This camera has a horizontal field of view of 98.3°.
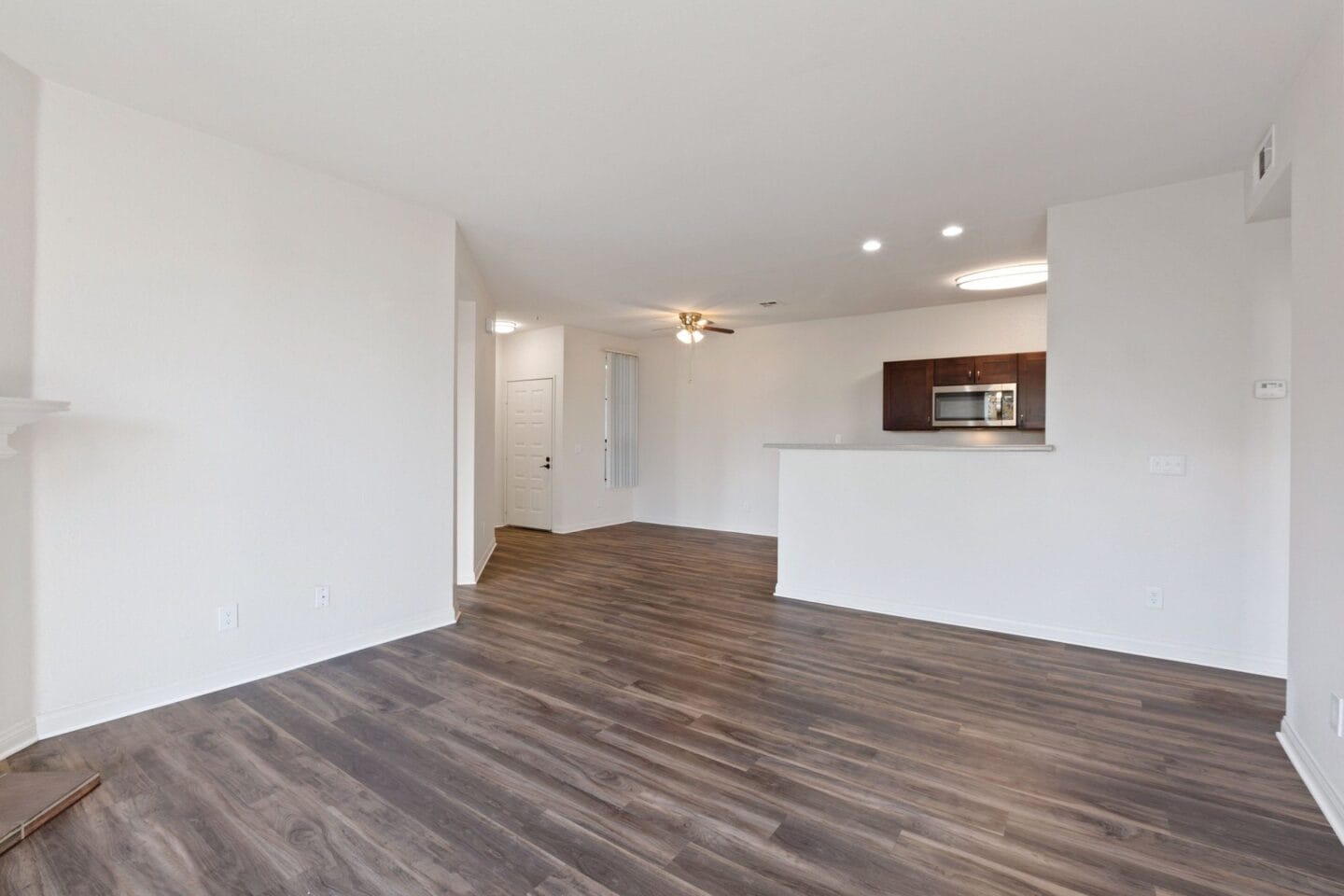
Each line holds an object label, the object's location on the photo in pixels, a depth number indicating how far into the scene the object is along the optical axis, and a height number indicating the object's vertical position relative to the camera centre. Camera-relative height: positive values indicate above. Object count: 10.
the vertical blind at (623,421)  8.32 +0.34
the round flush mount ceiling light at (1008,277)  5.00 +1.53
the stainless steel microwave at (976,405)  5.59 +0.44
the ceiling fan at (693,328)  6.59 +1.37
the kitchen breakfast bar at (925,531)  3.88 -0.61
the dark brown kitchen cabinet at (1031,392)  5.44 +0.55
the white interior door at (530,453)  7.77 -0.12
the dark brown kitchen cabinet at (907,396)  6.11 +0.57
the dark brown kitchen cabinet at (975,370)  5.62 +0.79
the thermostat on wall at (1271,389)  3.17 +0.35
